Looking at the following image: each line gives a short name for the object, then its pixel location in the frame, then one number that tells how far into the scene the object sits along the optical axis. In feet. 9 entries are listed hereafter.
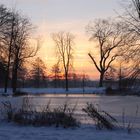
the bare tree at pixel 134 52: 81.84
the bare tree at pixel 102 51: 272.15
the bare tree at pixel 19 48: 219.80
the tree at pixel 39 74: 435.61
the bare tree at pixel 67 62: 297.12
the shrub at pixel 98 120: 46.57
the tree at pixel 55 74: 436.93
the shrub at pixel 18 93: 184.18
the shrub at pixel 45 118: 48.42
